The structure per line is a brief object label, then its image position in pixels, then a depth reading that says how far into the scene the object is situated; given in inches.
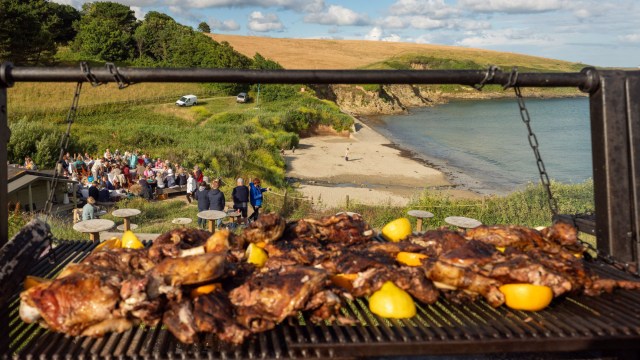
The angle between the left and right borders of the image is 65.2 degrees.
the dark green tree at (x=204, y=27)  5014.8
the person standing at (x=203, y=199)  624.7
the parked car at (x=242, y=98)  2481.5
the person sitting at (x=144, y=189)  898.7
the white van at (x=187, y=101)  2258.9
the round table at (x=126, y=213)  546.1
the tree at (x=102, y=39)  2773.1
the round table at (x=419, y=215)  555.2
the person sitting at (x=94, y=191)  807.7
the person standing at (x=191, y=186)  879.1
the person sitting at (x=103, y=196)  843.4
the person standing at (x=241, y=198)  657.6
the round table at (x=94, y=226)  427.0
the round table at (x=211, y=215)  546.7
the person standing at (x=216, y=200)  616.1
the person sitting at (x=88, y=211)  587.2
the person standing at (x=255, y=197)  667.4
